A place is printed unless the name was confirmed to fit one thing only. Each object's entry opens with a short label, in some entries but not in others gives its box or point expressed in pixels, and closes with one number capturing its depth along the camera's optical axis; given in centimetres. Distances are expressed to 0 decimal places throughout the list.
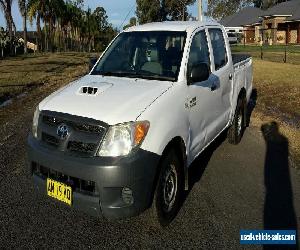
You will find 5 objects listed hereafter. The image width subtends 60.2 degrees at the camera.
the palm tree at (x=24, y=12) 3439
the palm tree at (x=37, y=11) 3638
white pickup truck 242
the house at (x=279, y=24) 3757
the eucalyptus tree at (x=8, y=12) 3291
